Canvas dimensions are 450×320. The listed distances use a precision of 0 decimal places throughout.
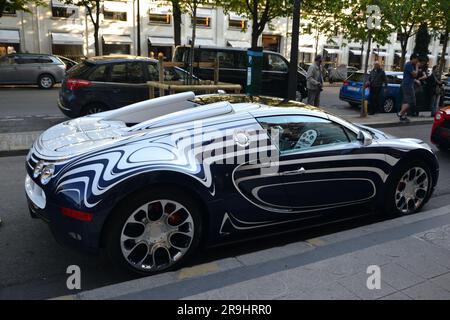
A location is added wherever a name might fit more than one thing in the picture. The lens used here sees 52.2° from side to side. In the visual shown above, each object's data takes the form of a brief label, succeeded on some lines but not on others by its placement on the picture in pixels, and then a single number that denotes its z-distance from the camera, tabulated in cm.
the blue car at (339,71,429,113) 1416
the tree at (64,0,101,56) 2487
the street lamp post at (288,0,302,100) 1051
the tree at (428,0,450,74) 2220
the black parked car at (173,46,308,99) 1455
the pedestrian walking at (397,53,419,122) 1155
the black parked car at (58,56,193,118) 987
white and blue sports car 334
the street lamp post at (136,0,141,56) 2819
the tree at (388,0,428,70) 1820
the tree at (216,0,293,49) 1516
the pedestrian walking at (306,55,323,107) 1211
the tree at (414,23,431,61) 2808
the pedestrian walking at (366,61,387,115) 1362
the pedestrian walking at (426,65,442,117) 1375
